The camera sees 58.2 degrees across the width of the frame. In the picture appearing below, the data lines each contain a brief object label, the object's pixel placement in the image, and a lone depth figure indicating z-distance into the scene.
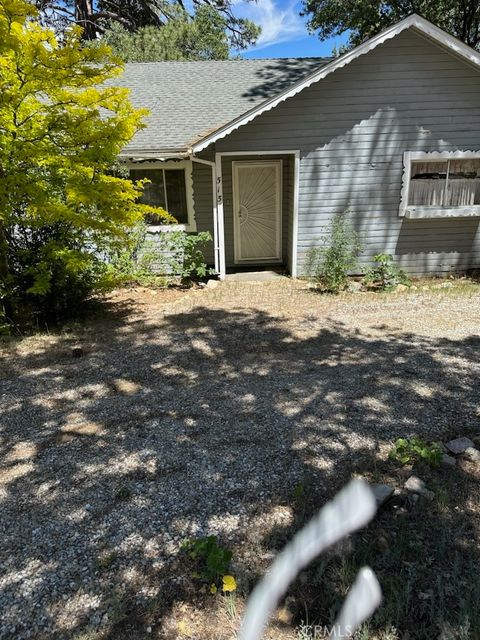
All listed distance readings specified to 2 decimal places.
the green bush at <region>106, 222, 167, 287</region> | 7.97
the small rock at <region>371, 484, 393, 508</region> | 2.68
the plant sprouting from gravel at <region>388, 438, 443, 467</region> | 3.06
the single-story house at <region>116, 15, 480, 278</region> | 7.98
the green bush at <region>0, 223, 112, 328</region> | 5.66
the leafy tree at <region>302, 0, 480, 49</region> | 15.84
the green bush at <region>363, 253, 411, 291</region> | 8.35
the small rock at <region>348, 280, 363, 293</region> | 8.24
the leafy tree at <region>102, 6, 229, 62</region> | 19.80
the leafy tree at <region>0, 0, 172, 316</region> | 4.82
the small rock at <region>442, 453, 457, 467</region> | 3.04
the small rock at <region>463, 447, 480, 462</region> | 3.08
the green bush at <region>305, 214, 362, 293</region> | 8.11
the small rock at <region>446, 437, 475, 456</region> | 3.17
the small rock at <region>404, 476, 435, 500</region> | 2.74
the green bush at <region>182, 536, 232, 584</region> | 2.22
